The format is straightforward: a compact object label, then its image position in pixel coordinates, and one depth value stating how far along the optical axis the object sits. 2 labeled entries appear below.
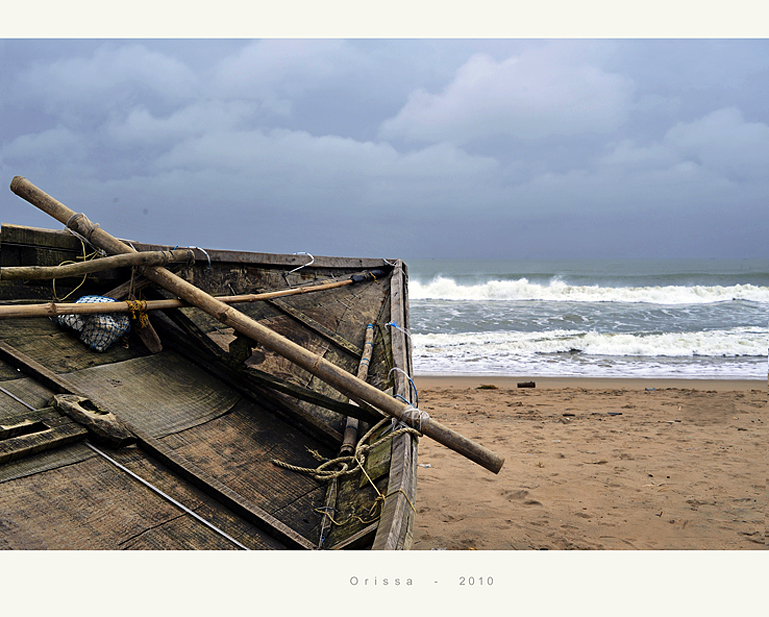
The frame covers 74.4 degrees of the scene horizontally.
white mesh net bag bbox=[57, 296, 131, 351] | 3.18
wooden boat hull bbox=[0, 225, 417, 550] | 1.98
